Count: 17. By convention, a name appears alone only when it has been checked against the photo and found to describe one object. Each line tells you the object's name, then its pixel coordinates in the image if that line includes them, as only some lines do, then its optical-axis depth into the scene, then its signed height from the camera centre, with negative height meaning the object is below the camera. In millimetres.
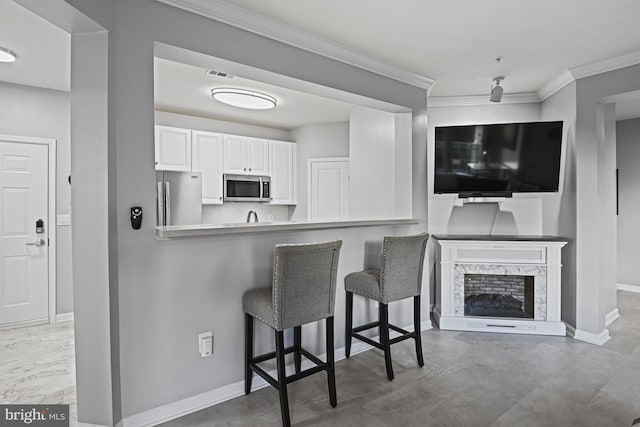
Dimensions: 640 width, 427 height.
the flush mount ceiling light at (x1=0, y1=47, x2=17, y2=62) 2857 +1292
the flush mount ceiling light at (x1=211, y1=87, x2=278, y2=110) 3824 +1248
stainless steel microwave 5055 +337
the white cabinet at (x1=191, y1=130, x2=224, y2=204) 4793 +683
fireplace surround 3457 -753
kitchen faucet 5526 -50
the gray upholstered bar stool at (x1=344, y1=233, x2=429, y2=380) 2602 -556
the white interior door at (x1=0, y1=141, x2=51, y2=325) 3674 -229
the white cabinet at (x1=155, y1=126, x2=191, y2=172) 4483 +808
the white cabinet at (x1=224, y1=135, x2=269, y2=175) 5098 +823
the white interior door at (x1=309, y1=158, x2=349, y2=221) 5340 +329
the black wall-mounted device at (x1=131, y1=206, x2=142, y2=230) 1944 -31
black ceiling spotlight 3443 +1148
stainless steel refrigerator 4241 +169
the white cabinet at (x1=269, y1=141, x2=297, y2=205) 5547 +616
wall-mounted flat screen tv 3428 +515
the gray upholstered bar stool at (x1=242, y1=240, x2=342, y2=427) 2023 -549
